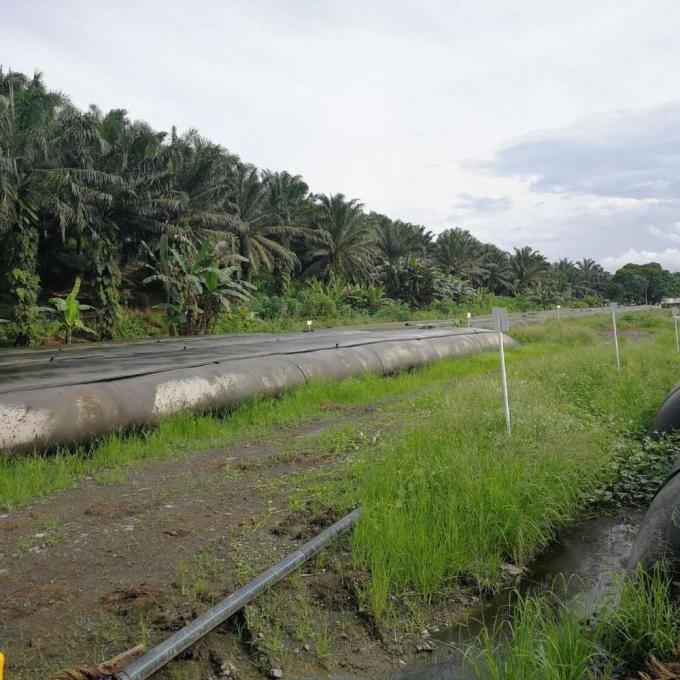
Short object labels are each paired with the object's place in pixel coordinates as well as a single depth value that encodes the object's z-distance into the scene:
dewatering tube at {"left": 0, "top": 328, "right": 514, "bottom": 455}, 6.40
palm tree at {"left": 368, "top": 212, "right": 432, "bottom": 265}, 46.46
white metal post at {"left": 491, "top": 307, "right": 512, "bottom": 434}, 6.71
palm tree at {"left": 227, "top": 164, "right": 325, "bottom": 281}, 33.38
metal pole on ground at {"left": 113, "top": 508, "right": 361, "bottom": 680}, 2.64
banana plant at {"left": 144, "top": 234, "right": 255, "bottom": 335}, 22.27
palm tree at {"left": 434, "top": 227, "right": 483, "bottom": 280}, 52.93
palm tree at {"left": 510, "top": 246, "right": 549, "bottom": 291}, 64.94
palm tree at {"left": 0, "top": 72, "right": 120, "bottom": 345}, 19.19
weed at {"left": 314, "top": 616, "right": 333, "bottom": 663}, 3.04
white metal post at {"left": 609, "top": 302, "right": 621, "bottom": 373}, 11.11
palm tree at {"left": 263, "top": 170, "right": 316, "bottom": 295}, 37.16
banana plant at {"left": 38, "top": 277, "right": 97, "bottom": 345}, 19.42
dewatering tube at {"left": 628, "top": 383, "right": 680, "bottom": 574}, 3.30
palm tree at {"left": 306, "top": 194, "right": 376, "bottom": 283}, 38.12
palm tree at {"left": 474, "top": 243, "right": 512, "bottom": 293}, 58.88
